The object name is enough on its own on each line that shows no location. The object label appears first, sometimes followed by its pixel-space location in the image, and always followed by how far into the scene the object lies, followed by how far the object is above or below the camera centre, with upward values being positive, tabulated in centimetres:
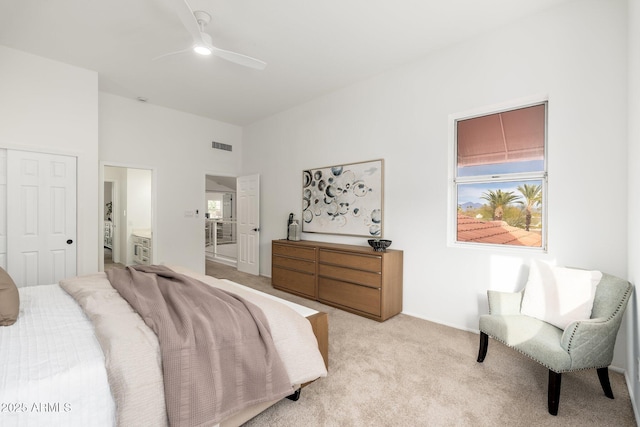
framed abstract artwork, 376 +18
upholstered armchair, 175 -82
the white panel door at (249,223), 550 -24
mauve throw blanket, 129 -71
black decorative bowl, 338 -39
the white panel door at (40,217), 320 -8
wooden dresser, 329 -82
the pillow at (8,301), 156 -52
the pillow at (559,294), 205 -61
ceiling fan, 213 +145
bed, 109 -66
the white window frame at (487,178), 265 +35
